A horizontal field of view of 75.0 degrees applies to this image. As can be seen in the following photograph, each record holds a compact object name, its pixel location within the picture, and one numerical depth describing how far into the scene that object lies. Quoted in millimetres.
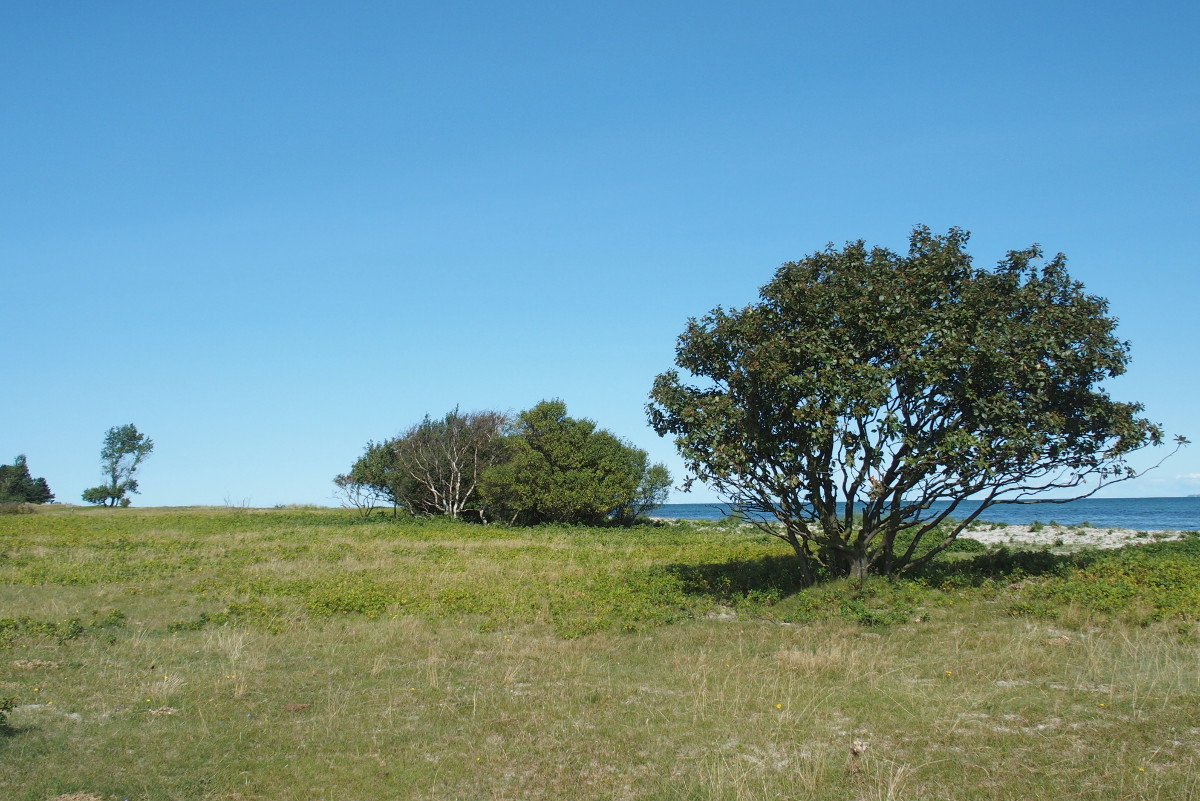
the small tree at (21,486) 105831
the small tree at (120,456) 111188
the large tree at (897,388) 16297
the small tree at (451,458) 57906
